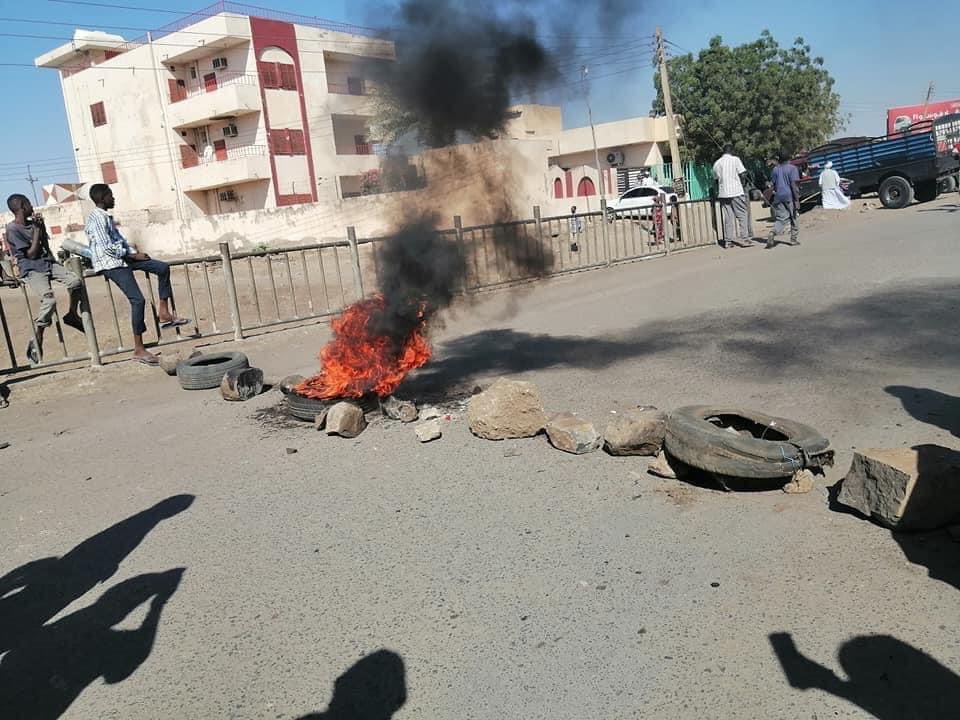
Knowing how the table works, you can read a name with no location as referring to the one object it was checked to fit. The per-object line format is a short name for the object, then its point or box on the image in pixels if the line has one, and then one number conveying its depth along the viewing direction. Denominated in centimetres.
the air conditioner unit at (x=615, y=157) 4370
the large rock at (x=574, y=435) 474
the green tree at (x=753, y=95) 4103
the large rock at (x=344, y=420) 552
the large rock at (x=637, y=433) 454
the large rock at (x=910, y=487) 327
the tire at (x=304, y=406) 588
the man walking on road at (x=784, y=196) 1481
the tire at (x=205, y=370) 751
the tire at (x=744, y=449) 390
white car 2775
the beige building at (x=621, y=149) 4231
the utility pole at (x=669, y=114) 2442
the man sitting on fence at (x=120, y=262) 803
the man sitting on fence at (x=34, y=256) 816
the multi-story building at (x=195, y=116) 3512
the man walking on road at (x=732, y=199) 1568
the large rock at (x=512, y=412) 511
